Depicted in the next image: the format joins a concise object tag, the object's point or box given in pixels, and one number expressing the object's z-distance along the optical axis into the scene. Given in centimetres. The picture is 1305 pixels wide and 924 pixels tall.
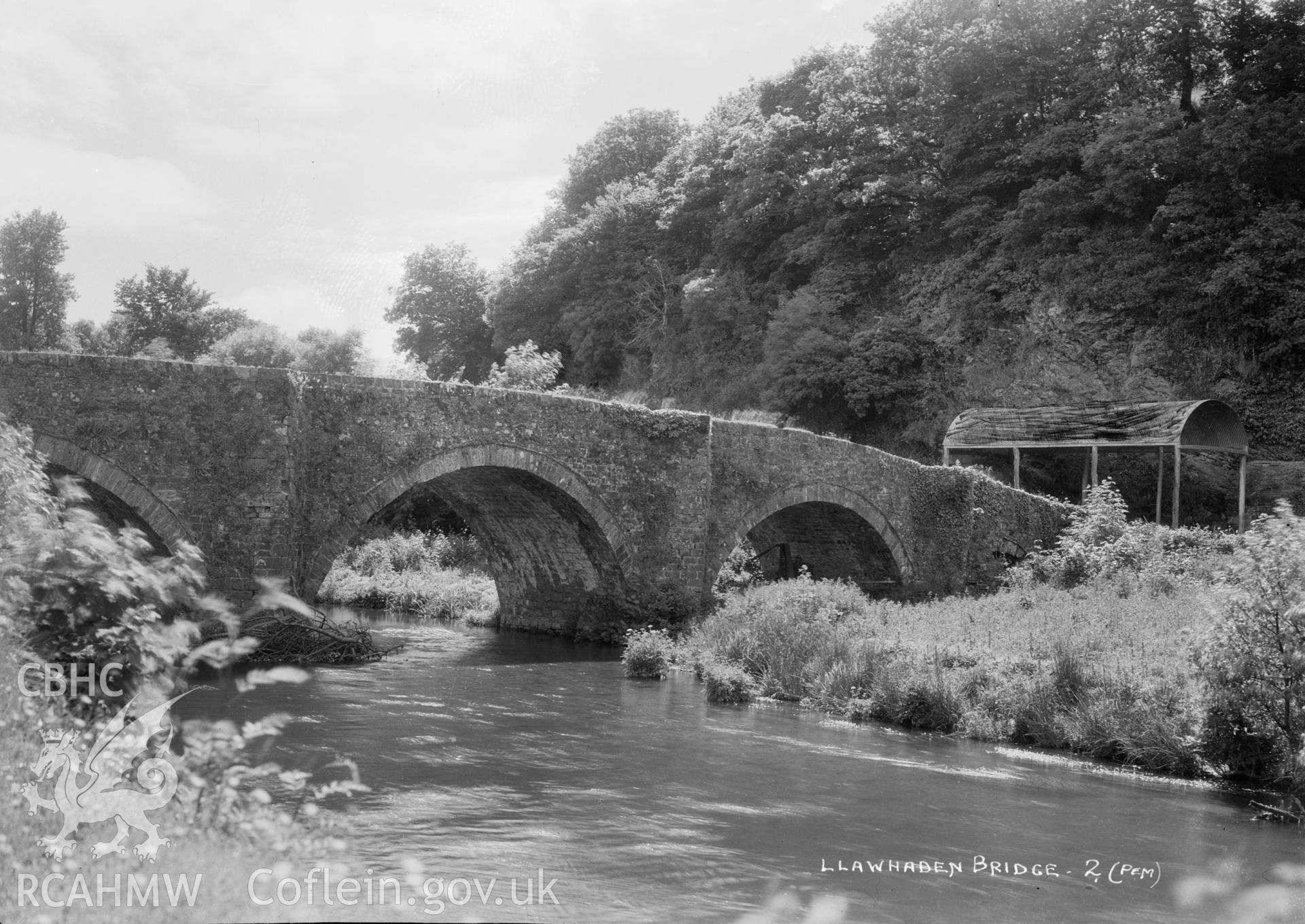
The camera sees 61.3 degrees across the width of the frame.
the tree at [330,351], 5212
